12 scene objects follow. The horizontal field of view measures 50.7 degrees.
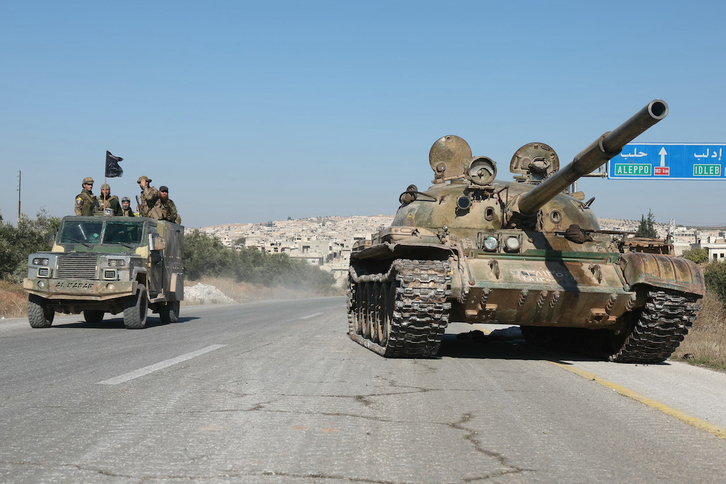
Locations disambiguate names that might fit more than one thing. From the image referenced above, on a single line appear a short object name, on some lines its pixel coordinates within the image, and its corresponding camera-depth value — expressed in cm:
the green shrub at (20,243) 3107
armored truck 1445
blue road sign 2697
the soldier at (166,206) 1766
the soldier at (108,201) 1750
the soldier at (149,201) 1747
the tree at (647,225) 6219
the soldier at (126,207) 1825
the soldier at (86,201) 1670
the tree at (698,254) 7751
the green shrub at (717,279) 2755
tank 944
